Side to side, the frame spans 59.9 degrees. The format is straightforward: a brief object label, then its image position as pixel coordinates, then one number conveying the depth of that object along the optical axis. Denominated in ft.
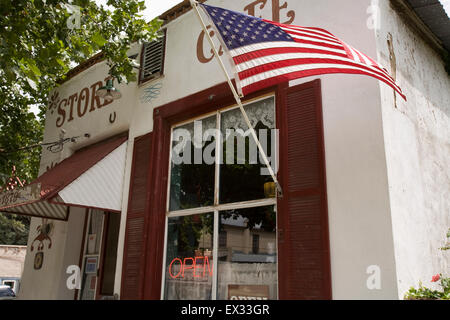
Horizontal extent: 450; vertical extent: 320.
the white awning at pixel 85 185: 16.02
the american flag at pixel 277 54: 10.54
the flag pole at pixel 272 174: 11.02
